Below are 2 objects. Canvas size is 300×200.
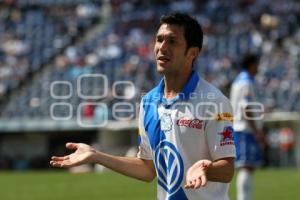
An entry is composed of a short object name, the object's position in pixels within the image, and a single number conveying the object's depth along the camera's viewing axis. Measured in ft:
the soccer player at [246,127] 77.08
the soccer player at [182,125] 29.84
